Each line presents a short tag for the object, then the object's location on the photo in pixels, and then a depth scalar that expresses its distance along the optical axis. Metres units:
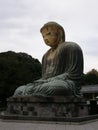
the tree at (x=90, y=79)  53.91
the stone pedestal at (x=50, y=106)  11.11
